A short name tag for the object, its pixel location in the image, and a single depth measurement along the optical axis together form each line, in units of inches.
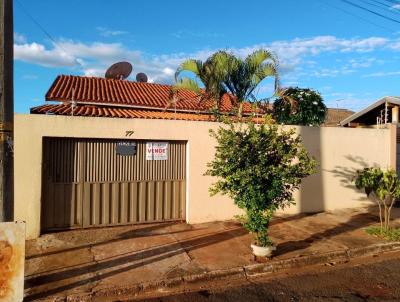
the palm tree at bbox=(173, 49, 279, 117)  454.6
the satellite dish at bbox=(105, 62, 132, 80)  740.6
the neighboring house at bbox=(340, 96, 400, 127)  567.2
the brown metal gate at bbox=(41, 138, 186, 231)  324.2
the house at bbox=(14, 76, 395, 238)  310.7
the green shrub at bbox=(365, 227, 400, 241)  323.1
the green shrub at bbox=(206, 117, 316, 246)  261.4
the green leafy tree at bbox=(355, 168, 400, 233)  327.0
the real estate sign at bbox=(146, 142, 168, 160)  355.3
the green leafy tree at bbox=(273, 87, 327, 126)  585.9
